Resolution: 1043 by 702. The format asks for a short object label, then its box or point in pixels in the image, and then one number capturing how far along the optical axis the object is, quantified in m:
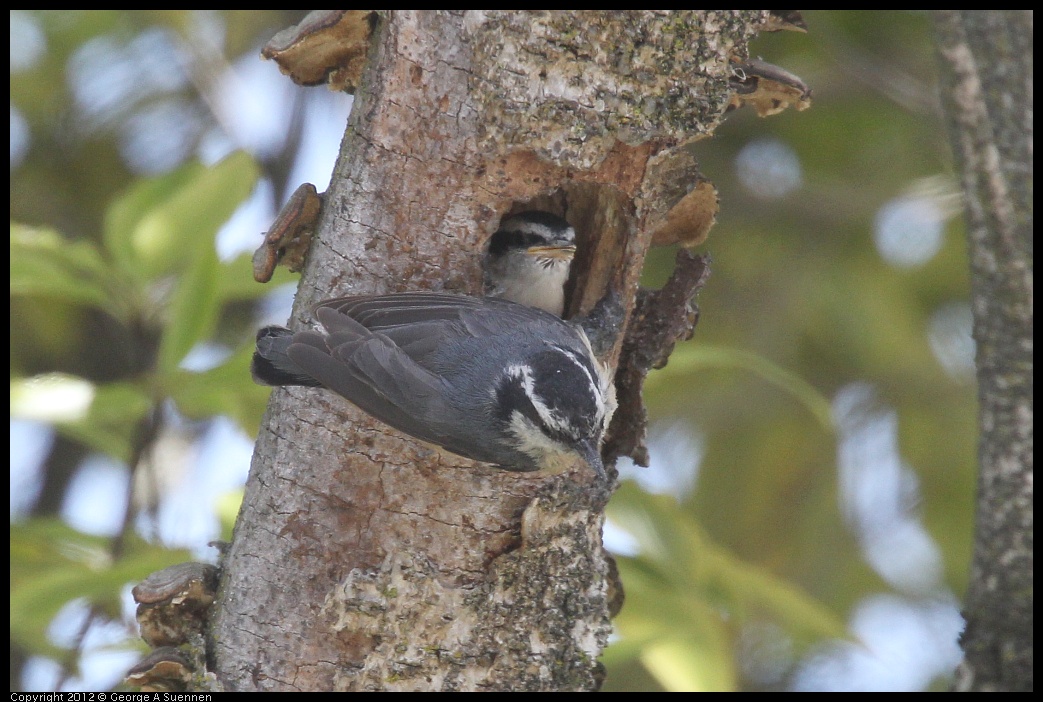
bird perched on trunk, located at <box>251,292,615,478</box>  4.24
